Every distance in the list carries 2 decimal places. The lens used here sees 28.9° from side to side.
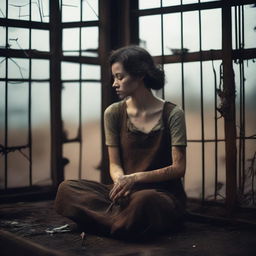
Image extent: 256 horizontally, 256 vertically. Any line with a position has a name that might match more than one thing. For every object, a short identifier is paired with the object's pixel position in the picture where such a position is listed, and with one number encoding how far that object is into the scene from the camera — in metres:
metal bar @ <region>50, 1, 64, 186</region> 5.23
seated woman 3.56
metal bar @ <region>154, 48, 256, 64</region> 4.23
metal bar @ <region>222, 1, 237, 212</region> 4.20
